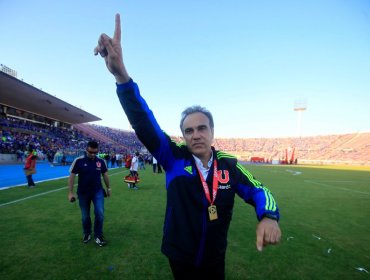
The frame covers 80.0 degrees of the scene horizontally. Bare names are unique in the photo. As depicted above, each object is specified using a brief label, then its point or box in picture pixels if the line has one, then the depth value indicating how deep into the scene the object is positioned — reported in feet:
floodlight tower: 239.91
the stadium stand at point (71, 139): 96.58
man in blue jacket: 5.90
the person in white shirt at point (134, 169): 42.05
